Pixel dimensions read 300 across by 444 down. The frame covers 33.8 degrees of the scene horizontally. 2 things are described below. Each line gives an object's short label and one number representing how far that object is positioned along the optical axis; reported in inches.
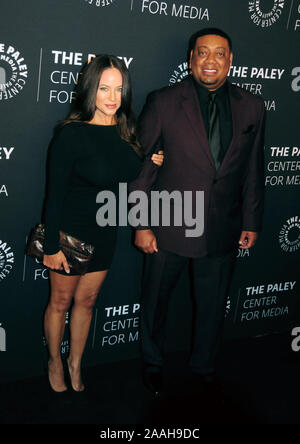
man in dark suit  97.7
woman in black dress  87.4
